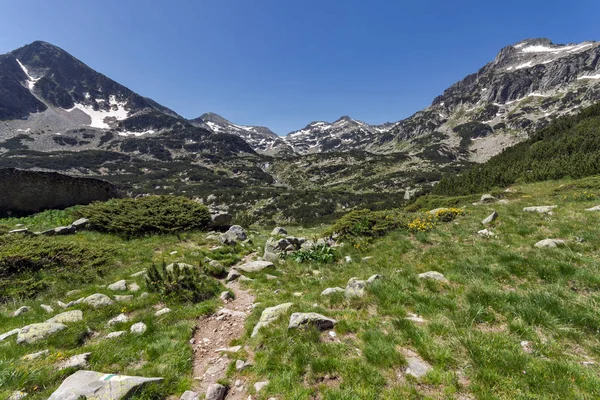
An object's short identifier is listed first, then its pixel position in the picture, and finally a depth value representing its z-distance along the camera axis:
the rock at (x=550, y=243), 8.40
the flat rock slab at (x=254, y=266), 11.24
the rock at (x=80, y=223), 14.88
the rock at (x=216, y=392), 4.33
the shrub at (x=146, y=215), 15.31
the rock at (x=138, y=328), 6.30
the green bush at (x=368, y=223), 13.07
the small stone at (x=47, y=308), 7.40
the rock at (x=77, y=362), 4.83
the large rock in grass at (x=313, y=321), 5.74
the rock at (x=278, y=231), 19.55
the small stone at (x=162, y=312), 7.21
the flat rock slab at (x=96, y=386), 3.82
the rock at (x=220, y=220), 18.86
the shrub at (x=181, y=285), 8.45
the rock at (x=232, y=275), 10.47
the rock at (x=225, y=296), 8.64
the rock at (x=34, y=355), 5.00
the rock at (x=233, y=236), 15.52
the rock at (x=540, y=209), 12.70
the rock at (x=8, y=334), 5.85
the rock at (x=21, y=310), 7.19
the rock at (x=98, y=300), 7.67
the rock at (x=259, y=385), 4.33
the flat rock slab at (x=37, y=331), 5.66
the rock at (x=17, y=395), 3.93
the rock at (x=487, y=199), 19.70
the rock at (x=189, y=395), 4.28
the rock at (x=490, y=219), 11.94
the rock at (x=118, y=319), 6.76
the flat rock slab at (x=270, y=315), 6.18
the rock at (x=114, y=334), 6.09
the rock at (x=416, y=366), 4.21
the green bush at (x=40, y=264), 8.45
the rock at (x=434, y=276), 7.58
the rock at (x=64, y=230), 14.09
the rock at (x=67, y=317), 6.55
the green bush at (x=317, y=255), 11.45
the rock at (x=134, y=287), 8.86
